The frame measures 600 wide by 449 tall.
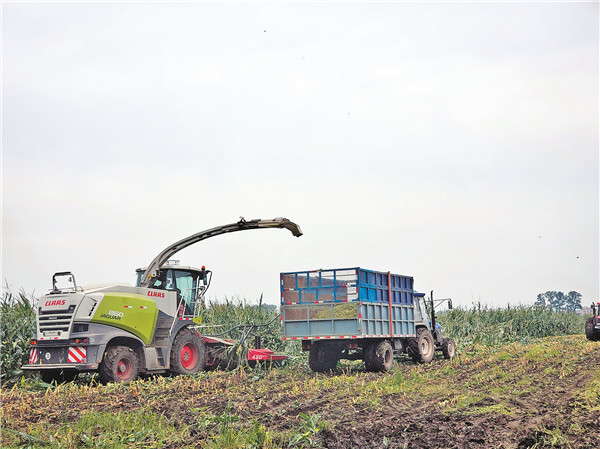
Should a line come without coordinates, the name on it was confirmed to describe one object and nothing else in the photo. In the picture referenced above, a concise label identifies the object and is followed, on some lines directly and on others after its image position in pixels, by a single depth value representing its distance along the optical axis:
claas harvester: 14.31
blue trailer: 16.67
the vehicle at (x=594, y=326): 30.64
